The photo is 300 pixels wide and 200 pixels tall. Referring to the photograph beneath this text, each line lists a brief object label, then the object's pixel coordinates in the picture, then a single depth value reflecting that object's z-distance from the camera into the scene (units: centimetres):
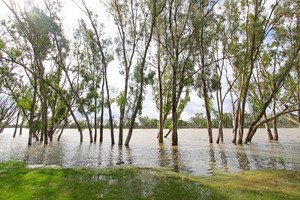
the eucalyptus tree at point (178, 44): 2183
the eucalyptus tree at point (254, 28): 2048
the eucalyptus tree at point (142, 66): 2016
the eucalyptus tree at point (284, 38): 2045
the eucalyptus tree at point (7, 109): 3376
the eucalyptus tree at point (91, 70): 2609
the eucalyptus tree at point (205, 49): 2217
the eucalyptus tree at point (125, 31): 2195
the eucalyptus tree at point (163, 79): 2394
